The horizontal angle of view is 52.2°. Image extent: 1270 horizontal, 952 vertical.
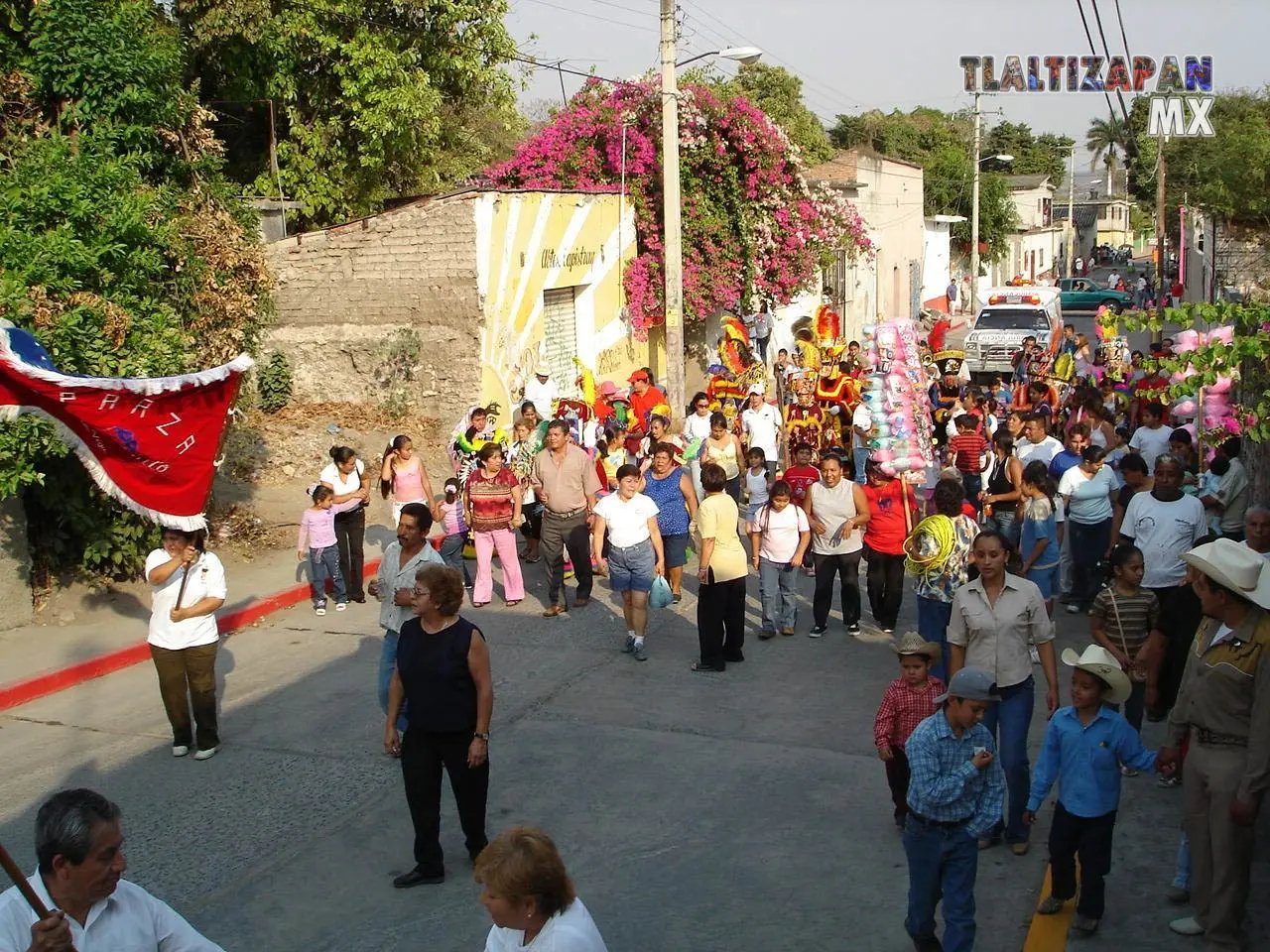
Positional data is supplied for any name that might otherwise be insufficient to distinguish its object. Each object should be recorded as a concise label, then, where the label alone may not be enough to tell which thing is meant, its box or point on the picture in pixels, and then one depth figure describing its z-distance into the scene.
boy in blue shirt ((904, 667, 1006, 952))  5.18
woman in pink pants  11.19
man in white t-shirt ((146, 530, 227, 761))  7.82
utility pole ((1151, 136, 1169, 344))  45.00
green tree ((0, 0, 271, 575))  10.05
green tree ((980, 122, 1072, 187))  89.12
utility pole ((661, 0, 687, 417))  19.83
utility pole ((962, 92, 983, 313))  47.99
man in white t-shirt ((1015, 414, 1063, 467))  11.81
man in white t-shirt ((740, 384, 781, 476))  14.52
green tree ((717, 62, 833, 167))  45.66
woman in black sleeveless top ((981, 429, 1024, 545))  11.44
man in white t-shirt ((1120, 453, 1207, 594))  8.41
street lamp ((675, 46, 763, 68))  20.87
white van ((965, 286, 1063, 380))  30.12
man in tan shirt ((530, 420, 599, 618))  11.23
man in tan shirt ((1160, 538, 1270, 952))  5.21
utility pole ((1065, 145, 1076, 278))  87.69
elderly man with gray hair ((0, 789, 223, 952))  3.40
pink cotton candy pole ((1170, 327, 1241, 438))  11.01
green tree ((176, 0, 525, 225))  20.80
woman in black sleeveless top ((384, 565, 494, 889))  6.02
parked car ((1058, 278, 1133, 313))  52.94
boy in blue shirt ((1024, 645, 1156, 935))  5.56
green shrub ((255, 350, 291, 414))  19.16
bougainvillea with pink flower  23.83
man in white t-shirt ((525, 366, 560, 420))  17.33
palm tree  103.88
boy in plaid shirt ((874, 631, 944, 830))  6.14
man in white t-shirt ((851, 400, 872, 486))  13.81
